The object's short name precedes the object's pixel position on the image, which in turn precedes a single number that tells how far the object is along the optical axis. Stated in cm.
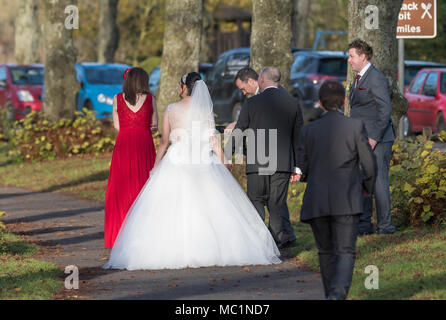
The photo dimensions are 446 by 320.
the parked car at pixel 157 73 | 2976
